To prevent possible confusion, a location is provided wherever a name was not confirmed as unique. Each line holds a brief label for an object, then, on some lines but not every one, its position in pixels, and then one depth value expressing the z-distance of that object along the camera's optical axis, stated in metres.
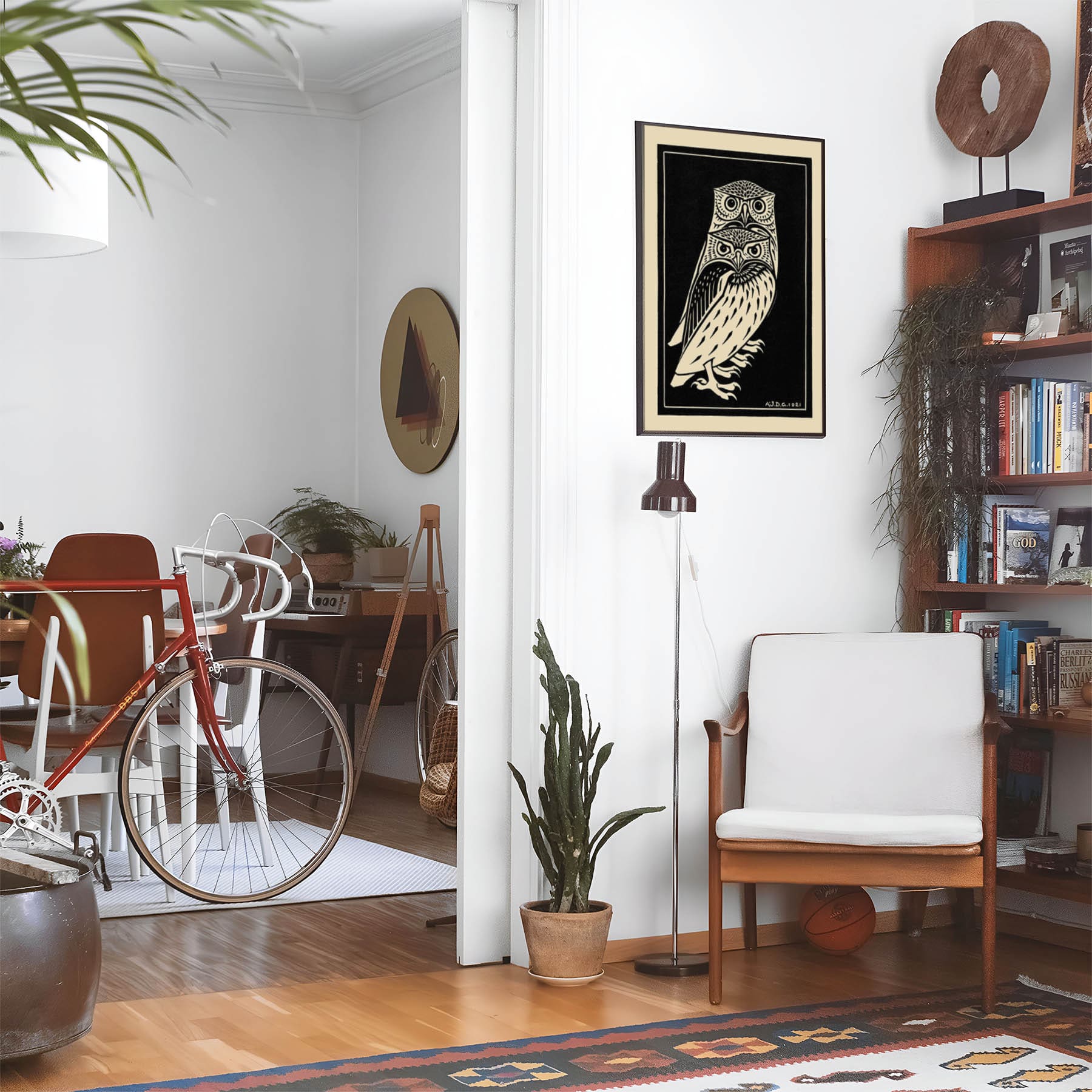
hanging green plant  3.86
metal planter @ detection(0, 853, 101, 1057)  2.63
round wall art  6.17
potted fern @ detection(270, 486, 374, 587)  6.54
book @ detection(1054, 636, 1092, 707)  3.70
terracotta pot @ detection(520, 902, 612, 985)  3.34
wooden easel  5.55
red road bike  3.96
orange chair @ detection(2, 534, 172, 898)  4.08
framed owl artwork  3.69
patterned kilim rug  2.66
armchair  3.23
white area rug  4.28
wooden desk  6.07
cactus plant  3.36
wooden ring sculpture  3.82
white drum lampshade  3.91
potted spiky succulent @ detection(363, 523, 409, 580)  6.24
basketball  3.61
